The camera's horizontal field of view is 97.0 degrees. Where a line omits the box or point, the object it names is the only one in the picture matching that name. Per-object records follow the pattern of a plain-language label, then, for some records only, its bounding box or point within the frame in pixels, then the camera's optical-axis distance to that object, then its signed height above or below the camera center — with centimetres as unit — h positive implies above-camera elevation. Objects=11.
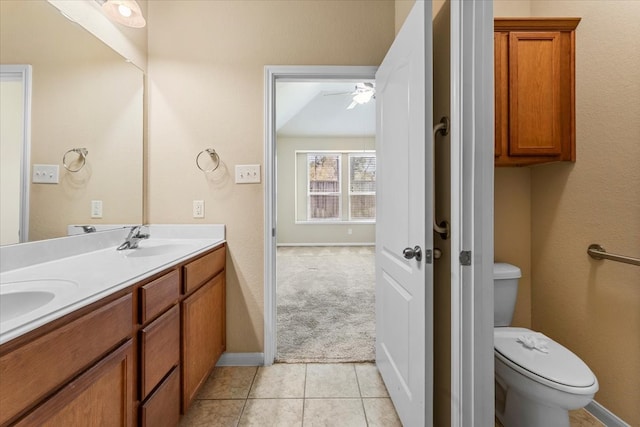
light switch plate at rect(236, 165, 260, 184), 197 +29
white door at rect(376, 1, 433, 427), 111 -1
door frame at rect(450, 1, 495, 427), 96 +5
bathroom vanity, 64 -39
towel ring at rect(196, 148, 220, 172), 197 +40
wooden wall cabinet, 159 +72
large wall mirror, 116 +48
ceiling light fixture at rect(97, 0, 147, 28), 161 +117
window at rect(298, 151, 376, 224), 683 +73
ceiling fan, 341 +154
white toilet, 111 -66
